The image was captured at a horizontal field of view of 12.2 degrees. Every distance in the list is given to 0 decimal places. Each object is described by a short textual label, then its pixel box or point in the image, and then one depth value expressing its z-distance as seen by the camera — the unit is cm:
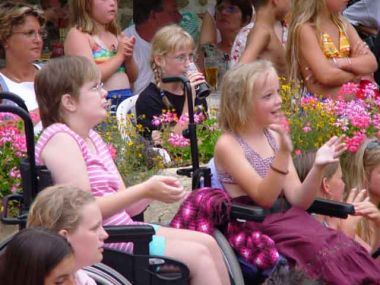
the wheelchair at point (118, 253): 667
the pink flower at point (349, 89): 1054
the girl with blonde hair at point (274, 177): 757
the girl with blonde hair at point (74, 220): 619
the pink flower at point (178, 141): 1014
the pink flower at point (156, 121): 1032
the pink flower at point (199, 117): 1041
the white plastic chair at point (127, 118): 1007
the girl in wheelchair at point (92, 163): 695
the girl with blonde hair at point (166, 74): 1029
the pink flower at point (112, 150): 871
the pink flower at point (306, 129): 982
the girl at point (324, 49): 1101
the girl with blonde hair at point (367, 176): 869
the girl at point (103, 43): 1095
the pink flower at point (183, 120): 1017
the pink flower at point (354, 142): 925
